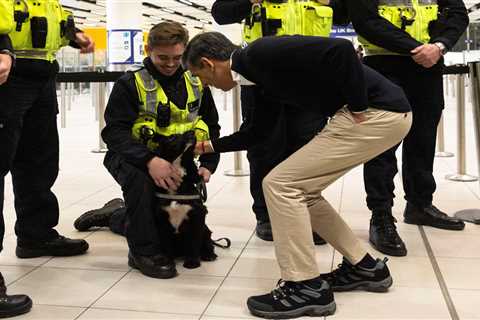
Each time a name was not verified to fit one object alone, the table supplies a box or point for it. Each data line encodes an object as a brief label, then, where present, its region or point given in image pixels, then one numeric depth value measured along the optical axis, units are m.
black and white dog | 2.40
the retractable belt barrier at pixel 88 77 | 4.57
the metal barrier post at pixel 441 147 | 5.53
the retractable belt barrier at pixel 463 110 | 3.22
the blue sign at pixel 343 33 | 9.85
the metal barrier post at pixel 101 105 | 6.04
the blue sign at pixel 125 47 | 6.56
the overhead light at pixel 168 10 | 20.78
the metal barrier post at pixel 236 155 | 4.87
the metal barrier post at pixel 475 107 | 3.20
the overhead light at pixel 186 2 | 18.23
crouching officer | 2.39
